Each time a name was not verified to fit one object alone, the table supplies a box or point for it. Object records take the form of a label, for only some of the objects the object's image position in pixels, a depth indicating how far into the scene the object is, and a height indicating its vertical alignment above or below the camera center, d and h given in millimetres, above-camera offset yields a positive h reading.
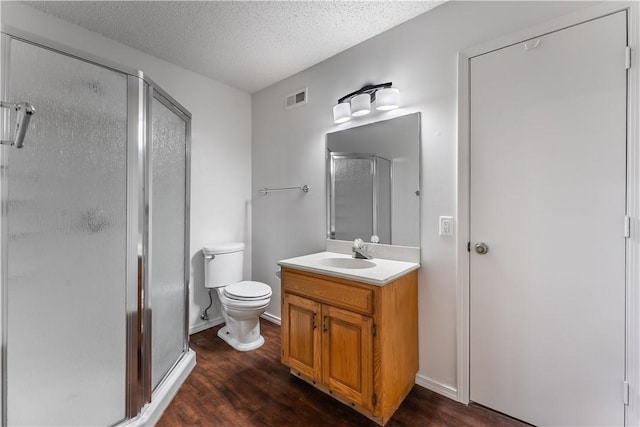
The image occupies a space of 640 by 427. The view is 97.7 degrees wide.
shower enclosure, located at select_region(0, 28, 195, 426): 1166 -127
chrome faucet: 2035 -275
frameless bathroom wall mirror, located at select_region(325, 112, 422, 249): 1864 +291
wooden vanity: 1479 -728
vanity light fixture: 1905 +802
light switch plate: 1724 -80
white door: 1292 -69
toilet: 2236 -663
